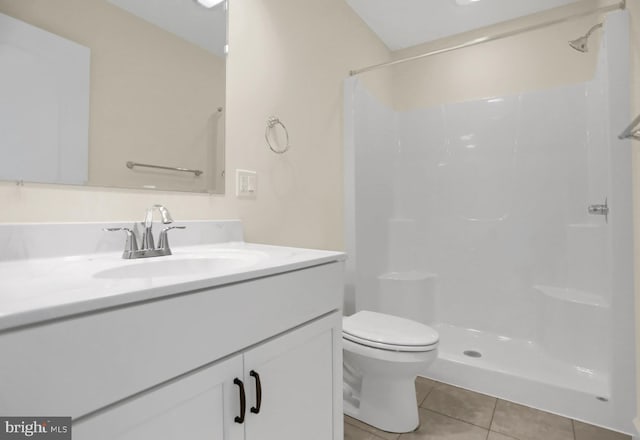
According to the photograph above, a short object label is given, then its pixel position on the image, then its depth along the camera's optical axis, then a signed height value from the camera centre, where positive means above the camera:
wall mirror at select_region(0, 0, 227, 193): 0.83 +0.41
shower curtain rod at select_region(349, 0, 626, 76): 1.36 +0.94
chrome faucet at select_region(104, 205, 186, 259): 0.95 -0.05
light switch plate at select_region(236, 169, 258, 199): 1.36 +0.17
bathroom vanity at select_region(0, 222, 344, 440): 0.43 -0.21
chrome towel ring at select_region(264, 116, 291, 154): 1.50 +0.44
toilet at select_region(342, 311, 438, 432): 1.33 -0.60
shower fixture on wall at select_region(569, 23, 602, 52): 1.51 +0.87
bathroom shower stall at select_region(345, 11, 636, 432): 1.38 -0.06
